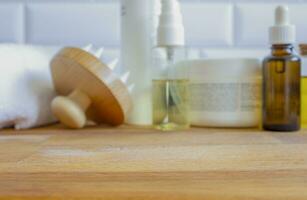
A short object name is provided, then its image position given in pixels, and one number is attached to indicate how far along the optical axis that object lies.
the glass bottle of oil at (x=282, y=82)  0.64
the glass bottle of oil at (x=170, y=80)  0.67
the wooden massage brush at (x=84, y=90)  0.63
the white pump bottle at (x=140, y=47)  0.70
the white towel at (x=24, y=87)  0.65
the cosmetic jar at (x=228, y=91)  0.66
